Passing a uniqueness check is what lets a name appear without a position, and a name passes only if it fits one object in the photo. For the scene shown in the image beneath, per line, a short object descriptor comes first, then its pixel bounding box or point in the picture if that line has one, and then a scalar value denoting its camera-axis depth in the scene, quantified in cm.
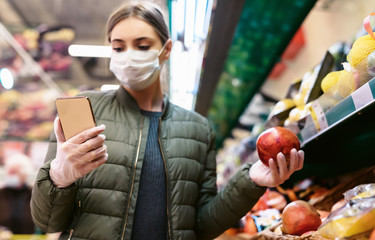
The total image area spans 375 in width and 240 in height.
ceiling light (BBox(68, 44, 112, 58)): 468
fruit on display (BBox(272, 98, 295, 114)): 201
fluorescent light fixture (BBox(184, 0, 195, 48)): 244
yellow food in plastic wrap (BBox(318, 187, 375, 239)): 92
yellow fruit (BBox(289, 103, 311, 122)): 164
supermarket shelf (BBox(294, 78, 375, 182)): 115
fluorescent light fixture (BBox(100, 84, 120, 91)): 583
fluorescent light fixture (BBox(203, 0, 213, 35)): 240
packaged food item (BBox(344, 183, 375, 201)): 104
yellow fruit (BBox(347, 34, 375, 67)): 127
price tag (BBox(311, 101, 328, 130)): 140
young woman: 130
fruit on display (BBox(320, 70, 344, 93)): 148
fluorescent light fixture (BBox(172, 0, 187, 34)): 242
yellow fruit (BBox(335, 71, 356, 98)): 122
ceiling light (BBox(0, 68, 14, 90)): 498
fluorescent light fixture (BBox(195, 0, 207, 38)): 241
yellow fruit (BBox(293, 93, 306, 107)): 189
